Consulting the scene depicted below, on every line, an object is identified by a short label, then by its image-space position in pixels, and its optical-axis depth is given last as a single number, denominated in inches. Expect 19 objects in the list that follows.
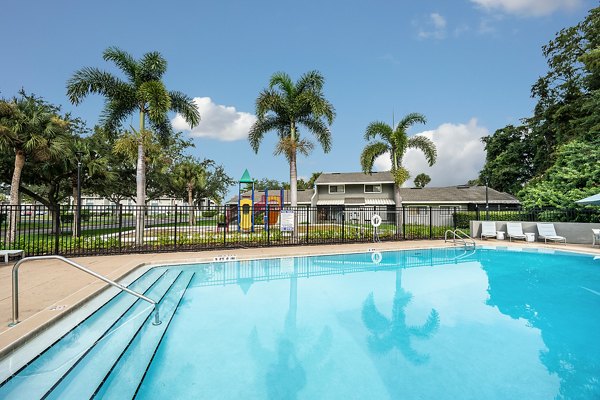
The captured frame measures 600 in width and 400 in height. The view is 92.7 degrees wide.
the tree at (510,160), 1403.8
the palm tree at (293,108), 715.4
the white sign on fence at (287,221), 634.6
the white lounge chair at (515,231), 725.9
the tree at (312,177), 2906.0
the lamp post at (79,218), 474.0
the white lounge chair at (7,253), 395.9
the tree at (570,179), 779.4
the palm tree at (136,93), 583.5
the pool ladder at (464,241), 669.8
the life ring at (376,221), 668.1
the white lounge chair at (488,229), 759.1
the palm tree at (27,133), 572.4
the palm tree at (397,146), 804.0
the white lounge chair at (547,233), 688.4
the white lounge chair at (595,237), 607.1
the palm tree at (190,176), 1502.2
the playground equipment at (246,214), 888.2
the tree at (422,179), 3735.2
